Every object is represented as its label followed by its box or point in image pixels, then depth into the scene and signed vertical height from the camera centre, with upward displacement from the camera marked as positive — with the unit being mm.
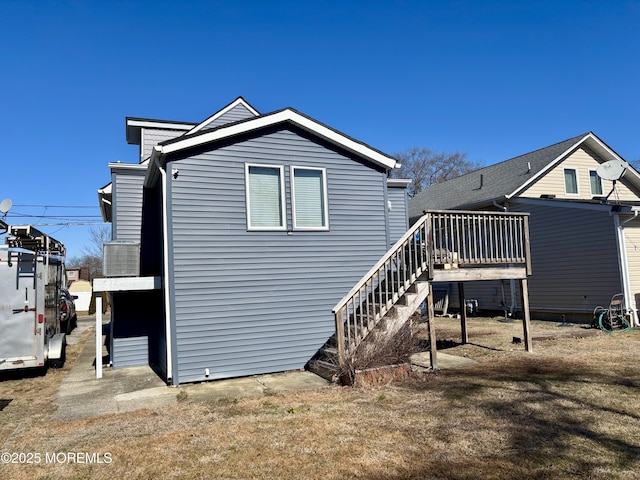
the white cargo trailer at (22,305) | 8469 -323
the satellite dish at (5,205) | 10844 +1988
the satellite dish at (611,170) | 13727 +2822
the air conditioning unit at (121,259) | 8750 +468
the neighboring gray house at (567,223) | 13234 +1241
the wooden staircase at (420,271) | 7461 -34
